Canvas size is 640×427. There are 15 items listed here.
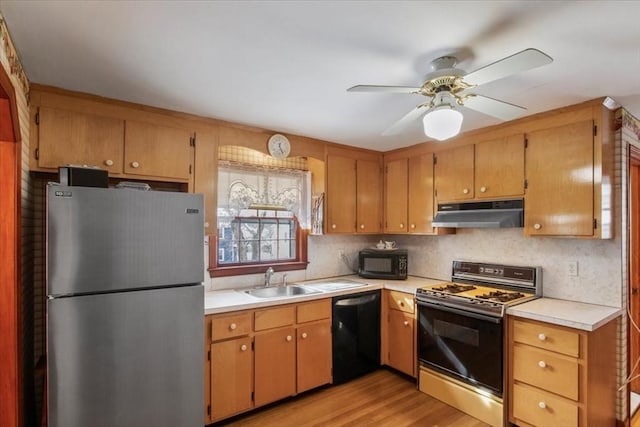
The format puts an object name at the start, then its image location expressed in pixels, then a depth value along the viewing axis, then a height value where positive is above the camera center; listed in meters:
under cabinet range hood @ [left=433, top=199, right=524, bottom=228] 2.69 +0.02
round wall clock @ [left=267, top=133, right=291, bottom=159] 3.01 +0.63
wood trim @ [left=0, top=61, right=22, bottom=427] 1.64 -0.35
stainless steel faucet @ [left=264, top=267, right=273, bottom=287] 3.12 -0.57
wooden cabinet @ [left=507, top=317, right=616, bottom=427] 2.08 -1.04
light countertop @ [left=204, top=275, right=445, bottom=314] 2.43 -0.67
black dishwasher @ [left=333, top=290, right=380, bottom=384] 3.00 -1.11
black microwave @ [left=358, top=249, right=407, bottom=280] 3.53 -0.51
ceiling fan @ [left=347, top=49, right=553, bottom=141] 1.50 +0.63
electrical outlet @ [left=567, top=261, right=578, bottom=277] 2.62 -0.40
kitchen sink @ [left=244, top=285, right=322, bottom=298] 3.03 -0.71
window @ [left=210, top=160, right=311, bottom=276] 3.02 -0.03
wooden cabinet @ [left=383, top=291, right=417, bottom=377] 3.07 -1.10
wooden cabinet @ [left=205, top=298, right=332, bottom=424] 2.37 -1.08
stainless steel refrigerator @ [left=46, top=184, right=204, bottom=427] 1.69 -0.51
